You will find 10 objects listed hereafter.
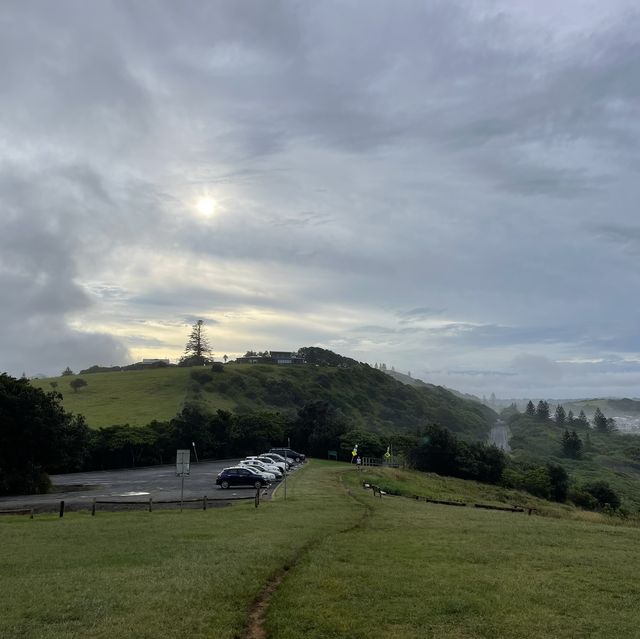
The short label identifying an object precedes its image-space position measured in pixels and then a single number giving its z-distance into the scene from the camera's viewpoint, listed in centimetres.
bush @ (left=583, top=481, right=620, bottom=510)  6881
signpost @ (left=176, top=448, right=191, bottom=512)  2621
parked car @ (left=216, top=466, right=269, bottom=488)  3872
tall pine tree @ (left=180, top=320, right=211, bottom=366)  17838
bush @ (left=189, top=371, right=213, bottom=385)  12184
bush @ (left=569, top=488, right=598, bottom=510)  6644
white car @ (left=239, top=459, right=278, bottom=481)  4077
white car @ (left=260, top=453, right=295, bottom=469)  5592
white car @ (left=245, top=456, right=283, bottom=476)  4531
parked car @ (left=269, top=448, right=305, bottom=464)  6172
